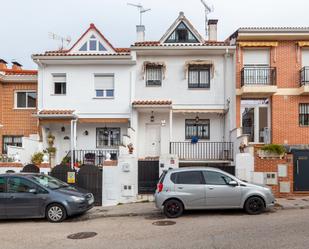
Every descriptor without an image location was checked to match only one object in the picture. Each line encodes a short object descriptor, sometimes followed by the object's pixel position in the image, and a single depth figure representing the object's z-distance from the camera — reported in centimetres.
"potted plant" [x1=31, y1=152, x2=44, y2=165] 1783
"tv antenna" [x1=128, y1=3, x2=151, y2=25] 2270
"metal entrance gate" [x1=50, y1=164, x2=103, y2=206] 1496
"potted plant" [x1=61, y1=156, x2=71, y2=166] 1834
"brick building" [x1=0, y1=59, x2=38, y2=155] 2141
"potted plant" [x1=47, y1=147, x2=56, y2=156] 1975
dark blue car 1155
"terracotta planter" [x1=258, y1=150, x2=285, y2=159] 1488
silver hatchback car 1140
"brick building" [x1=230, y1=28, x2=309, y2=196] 1900
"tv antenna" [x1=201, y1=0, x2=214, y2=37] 2365
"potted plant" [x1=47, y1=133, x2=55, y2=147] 1998
